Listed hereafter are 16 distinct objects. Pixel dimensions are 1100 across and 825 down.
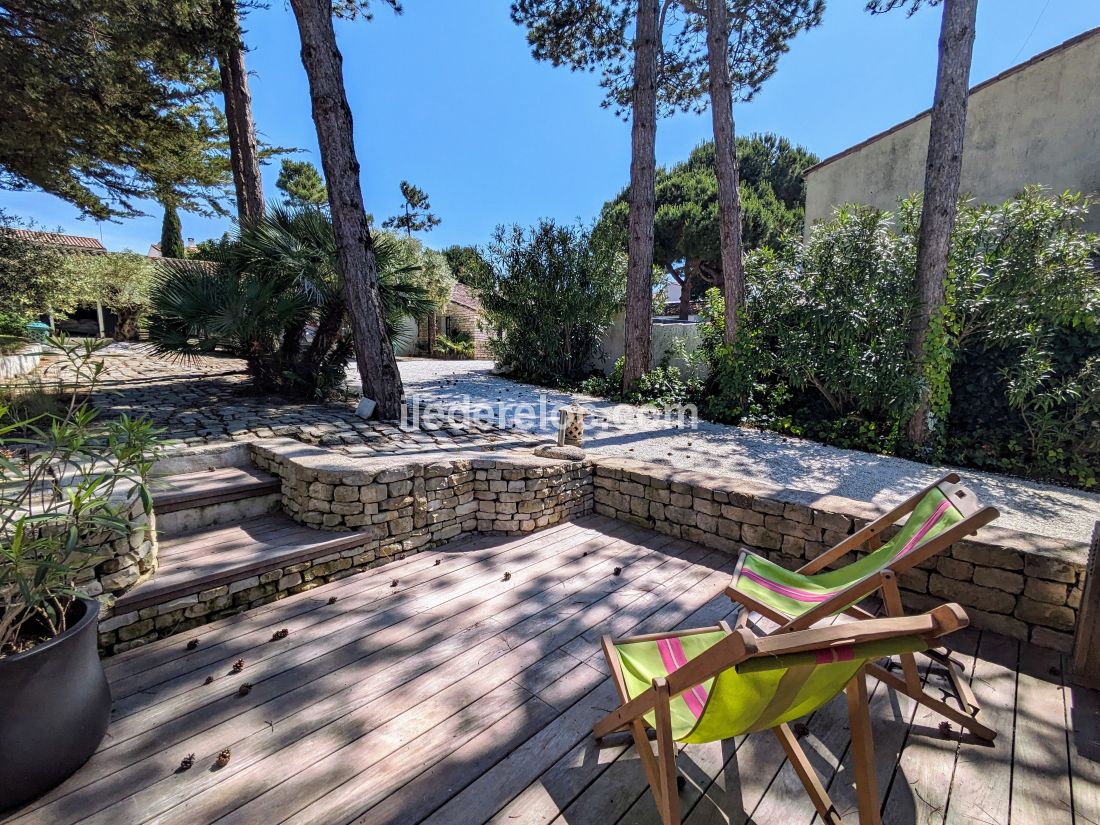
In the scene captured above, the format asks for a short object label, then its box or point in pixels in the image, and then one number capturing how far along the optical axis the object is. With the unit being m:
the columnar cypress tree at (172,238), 22.86
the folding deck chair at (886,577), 1.57
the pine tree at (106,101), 6.19
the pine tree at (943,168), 4.79
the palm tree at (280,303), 5.40
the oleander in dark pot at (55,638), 1.46
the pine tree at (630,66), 7.41
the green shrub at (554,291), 9.76
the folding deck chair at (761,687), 1.08
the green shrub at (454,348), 16.25
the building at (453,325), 17.06
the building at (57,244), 7.93
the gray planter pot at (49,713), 1.47
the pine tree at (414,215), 33.28
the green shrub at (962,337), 4.59
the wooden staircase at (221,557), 2.36
